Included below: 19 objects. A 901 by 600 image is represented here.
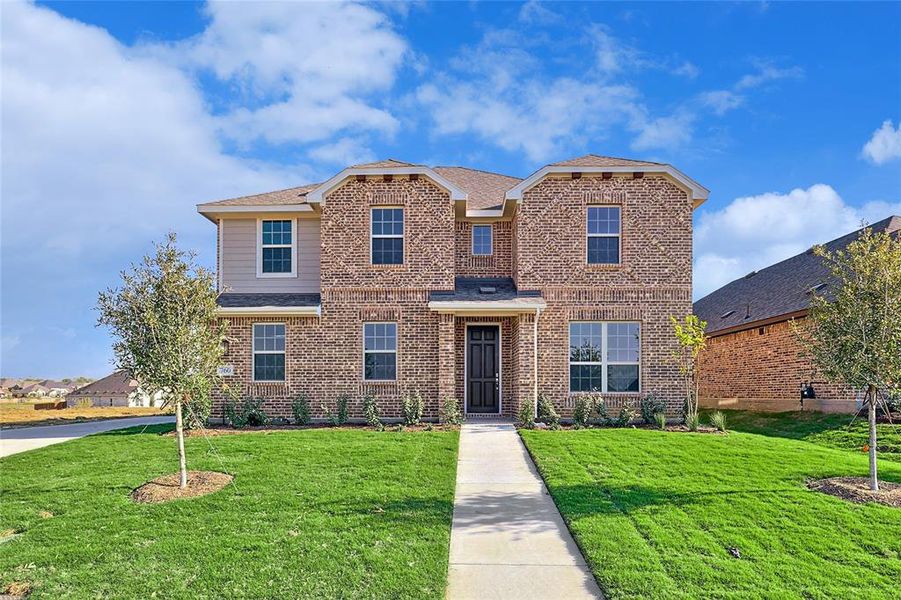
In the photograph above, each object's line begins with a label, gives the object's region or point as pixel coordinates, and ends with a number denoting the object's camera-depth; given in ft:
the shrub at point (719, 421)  45.24
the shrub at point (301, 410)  48.57
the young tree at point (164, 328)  28.60
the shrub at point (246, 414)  48.52
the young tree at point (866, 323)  28.25
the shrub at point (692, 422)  45.60
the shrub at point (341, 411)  48.21
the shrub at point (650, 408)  48.70
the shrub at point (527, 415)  45.88
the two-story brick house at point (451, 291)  49.85
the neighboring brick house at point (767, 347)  56.39
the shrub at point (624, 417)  47.47
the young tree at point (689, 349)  47.62
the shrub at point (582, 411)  47.44
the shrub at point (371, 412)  46.91
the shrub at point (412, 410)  47.19
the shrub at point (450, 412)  46.80
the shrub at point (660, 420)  45.83
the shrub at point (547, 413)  46.03
